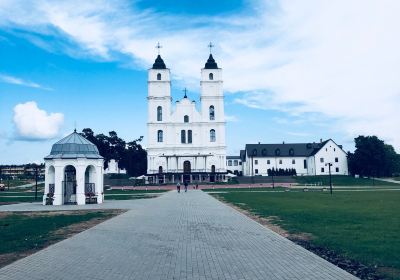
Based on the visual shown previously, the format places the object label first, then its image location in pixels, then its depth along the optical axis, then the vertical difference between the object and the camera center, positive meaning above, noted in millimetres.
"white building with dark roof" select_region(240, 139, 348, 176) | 94312 +2993
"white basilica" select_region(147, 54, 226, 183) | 76875 +8969
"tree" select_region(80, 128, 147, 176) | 89375 +5463
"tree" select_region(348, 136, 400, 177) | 76438 +1933
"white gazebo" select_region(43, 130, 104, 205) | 30531 +199
